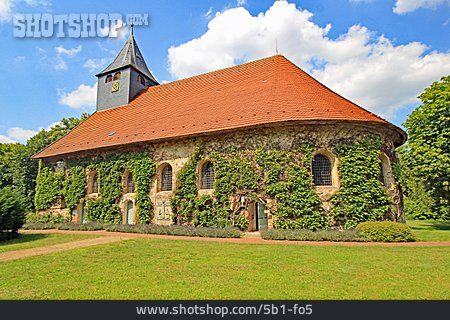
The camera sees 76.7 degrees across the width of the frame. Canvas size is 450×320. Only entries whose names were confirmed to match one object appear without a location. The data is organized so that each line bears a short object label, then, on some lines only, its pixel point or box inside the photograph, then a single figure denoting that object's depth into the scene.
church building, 13.11
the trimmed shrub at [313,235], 10.93
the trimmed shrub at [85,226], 15.84
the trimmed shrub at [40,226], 17.28
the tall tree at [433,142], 16.86
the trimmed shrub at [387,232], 10.70
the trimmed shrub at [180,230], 12.32
